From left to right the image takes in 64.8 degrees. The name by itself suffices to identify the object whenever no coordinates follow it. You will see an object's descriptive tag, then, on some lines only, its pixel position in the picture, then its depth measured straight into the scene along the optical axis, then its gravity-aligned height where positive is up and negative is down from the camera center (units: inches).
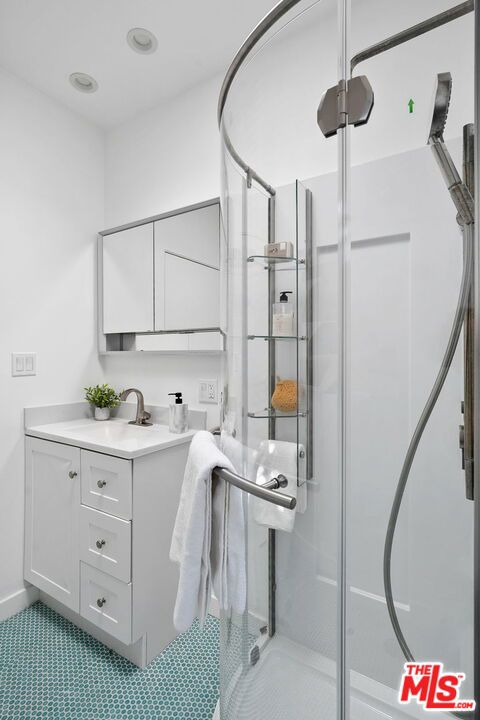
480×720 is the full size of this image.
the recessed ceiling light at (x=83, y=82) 70.1 +53.2
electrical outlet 69.6 -5.3
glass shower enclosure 23.4 +1.1
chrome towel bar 30.1 -10.6
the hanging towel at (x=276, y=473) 31.0 -9.5
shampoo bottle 30.7 +3.7
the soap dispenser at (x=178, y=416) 68.4 -9.8
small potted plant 80.3 -8.1
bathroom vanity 55.3 -26.5
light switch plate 70.2 -0.4
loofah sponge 30.7 -2.8
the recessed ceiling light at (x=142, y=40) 60.9 +53.2
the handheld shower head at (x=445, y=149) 23.1 +13.3
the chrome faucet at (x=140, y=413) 76.2 -10.3
